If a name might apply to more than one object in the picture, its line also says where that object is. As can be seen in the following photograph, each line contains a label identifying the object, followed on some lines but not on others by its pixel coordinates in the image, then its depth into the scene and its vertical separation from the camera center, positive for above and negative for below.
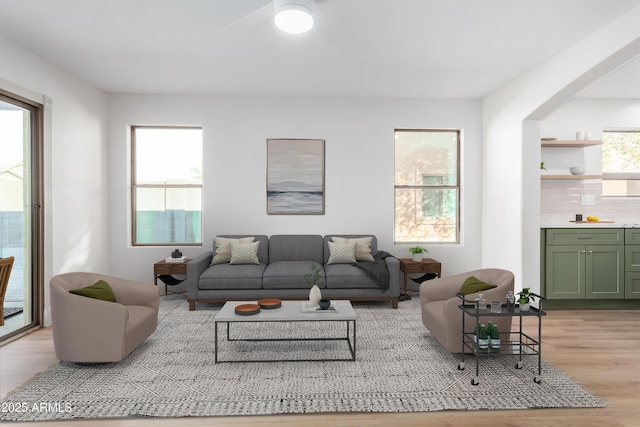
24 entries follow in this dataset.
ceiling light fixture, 2.87 +1.53
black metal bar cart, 2.79 -1.00
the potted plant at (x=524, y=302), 2.82 -0.66
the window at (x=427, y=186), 5.97 +0.42
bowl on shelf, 5.23 +0.59
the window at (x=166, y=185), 5.80 +0.42
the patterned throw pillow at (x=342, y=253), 5.21 -0.56
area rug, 2.47 -1.25
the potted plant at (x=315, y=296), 3.44 -0.76
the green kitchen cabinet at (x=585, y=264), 4.76 -0.65
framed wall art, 5.77 +0.57
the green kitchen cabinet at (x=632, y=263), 4.76 -0.63
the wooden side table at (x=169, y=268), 5.09 -0.75
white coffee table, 3.11 -0.87
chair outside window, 2.72 -0.45
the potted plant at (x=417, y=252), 5.49 -0.57
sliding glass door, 3.77 +0.04
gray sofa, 4.73 -0.88
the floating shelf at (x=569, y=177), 5.15 +0.49
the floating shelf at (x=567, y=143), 5.08 +0.93
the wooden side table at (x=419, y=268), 5.22 -0.76
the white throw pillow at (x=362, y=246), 5.26 -0.47
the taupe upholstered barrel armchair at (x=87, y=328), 2.97 -0.91
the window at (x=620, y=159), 5.48 +0.77
